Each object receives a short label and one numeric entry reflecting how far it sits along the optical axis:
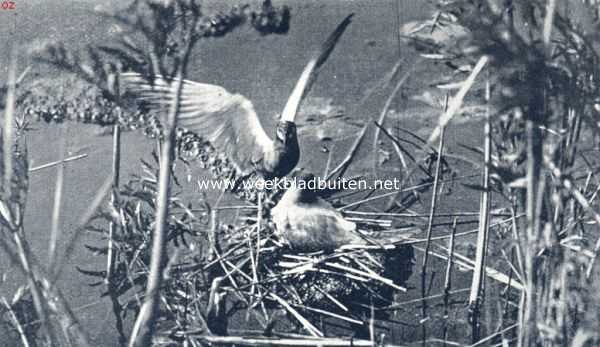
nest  3.58
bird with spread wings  3.73
